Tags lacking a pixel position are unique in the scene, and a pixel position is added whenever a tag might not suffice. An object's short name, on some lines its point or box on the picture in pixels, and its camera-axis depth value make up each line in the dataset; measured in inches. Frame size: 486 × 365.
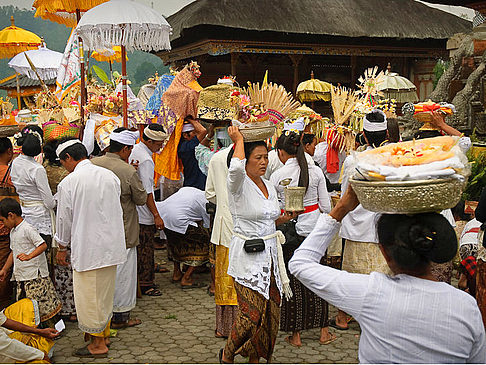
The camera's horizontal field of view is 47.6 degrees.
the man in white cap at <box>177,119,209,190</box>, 244.8
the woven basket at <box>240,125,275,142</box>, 140.8
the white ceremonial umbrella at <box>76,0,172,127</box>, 235.1
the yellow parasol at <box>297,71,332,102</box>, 472.4
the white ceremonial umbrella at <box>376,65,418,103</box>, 514.3
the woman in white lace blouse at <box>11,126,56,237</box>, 195.5
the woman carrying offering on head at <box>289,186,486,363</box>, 69.6
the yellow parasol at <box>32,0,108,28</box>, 277.0
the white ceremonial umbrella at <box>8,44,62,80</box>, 480.1
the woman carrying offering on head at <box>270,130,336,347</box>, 179.6
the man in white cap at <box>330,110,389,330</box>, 173.6
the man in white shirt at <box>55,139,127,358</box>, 168.1
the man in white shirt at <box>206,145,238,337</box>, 182.2
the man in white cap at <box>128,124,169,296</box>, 226.4
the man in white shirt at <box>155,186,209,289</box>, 237.9
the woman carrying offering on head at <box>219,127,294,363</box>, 142.3
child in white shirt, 175.2
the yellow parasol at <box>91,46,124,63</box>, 414.8
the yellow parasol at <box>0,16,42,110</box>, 504.4
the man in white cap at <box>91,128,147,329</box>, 194.9
